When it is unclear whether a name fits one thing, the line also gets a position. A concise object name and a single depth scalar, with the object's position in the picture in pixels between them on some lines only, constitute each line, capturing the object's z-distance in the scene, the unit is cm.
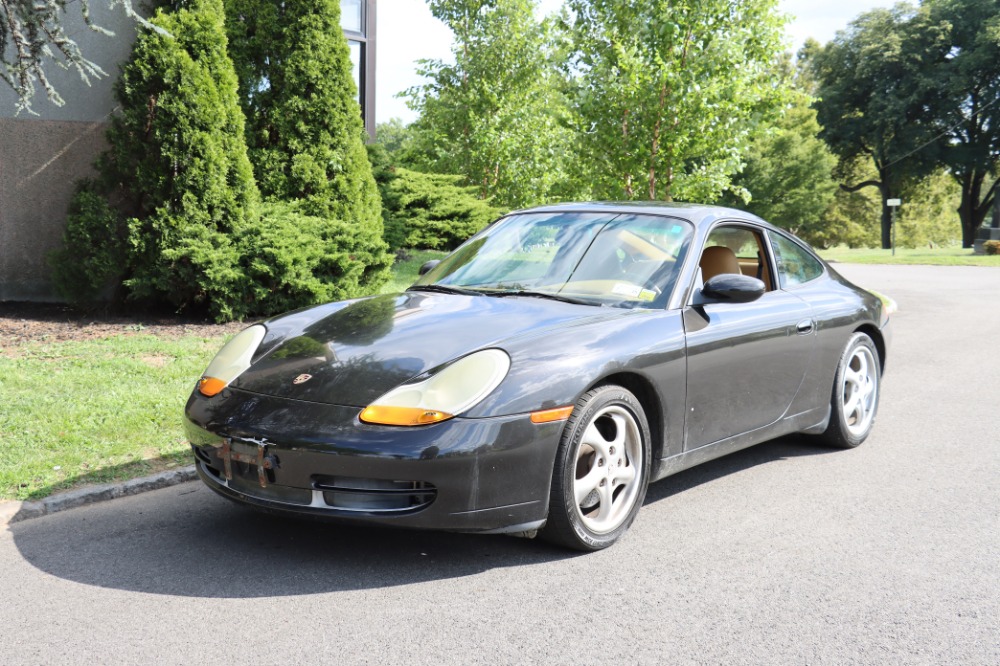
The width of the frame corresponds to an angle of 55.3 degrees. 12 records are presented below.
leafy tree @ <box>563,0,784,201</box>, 1348
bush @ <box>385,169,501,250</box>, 1912
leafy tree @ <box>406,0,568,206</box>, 2102
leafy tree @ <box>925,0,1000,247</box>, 5169
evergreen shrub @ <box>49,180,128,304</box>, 970
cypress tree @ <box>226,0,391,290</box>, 1104
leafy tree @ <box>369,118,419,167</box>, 2464
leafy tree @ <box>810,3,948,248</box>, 5372
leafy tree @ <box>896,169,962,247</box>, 6462
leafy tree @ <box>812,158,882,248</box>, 6586
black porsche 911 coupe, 361
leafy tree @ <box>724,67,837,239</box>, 5294
